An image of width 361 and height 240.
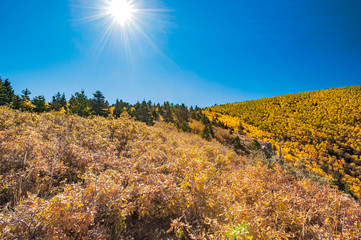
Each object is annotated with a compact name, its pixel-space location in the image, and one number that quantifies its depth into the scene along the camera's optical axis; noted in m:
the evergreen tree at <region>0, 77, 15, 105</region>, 24.92
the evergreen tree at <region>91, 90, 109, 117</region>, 25.20
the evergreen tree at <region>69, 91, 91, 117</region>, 23.19
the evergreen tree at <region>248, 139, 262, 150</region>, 15.26
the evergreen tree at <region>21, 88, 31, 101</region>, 27.90
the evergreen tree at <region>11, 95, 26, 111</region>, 22.37
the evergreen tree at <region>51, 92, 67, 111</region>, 31.38
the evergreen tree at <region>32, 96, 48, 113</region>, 23.80
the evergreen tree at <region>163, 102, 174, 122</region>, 24.83
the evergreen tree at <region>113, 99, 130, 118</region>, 25.48
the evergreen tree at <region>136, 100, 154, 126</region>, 21.80
